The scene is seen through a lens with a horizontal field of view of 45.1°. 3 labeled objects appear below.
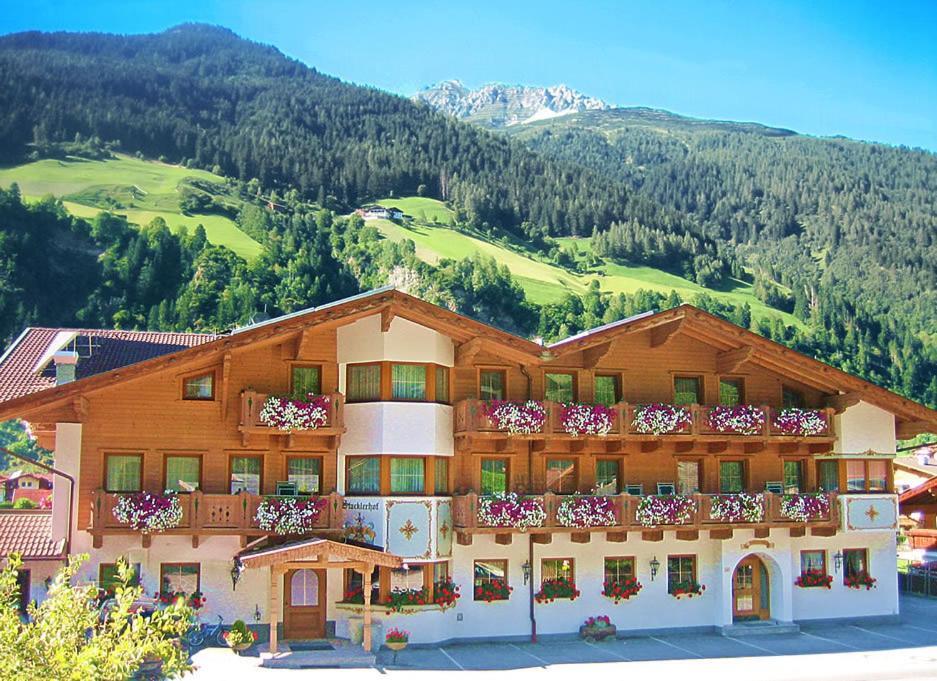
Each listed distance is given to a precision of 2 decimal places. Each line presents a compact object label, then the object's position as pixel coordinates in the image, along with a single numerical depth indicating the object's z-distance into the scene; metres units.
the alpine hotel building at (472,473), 26.78
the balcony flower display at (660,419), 29.77
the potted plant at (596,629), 29.41
